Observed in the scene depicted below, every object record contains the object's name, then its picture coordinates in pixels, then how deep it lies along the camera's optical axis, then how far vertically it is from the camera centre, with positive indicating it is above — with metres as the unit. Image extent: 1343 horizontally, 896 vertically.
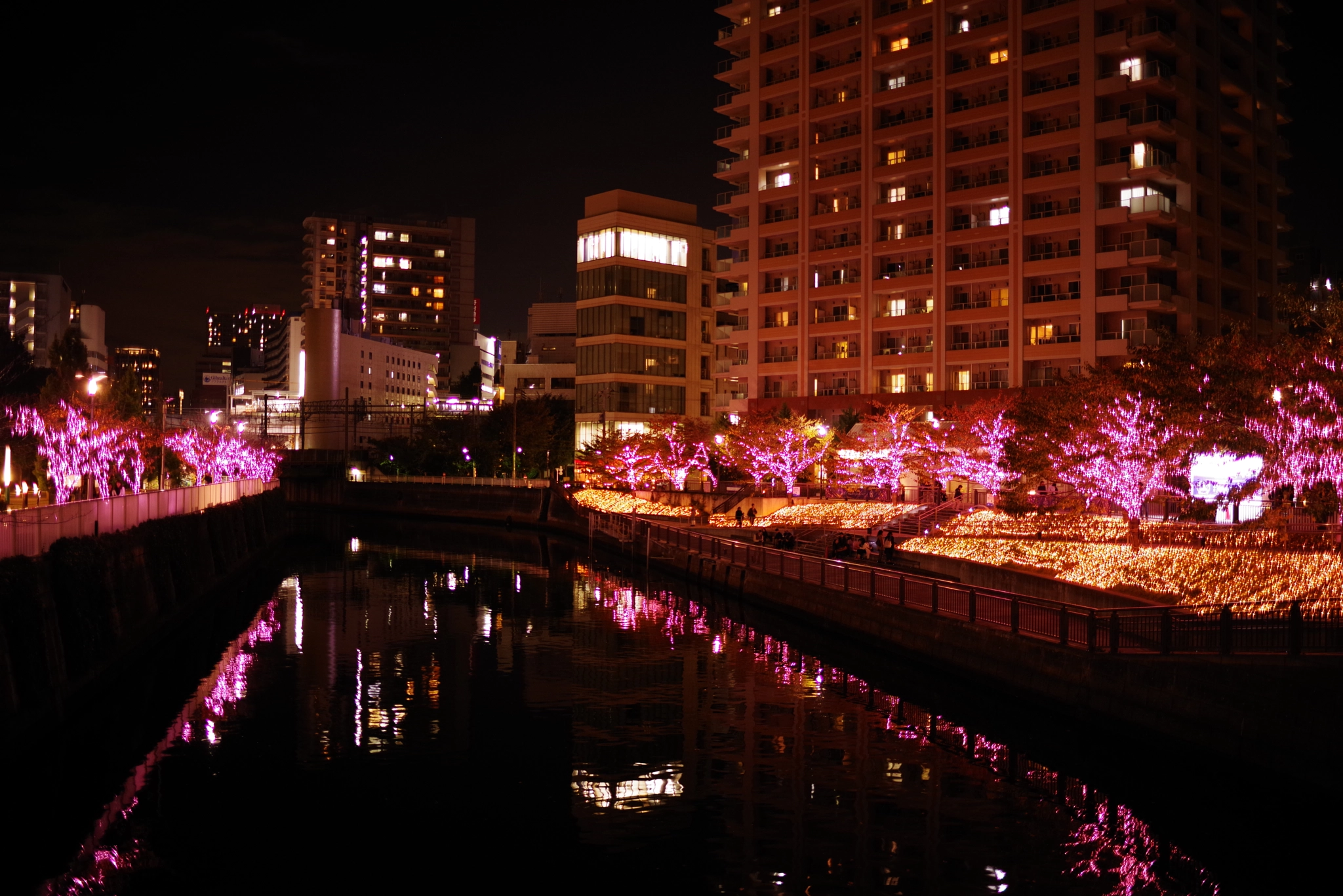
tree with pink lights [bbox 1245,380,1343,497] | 30.38 +0.10
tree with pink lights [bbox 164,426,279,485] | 69.12 -1.01
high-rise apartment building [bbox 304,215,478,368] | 168.88 +19.31
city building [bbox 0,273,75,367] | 153.00 +19.75
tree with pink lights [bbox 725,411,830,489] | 68.31 -0.39
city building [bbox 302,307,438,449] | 153.25 +11.27
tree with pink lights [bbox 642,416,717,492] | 77.00 -0.58
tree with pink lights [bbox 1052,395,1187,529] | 37.75 -0.39
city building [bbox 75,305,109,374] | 167.50 +17.72
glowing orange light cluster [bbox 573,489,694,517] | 72.00 -4.38
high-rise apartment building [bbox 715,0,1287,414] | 67.38 +17.45
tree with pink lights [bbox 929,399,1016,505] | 57.94 -0.13
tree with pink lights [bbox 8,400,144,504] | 45.47 -0.21
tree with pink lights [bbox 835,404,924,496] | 65.12 -0.50
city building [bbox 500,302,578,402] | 139.62 +11.51
